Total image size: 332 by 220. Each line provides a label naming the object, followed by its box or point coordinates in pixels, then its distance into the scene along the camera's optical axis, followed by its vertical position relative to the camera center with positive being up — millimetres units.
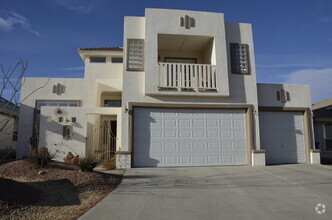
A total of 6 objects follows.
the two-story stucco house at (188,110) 11094 +1444
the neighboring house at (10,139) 16391 +113
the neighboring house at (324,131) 17797 +697
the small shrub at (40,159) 8438 -586
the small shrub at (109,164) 10484 -941
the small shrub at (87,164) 8070 -716
